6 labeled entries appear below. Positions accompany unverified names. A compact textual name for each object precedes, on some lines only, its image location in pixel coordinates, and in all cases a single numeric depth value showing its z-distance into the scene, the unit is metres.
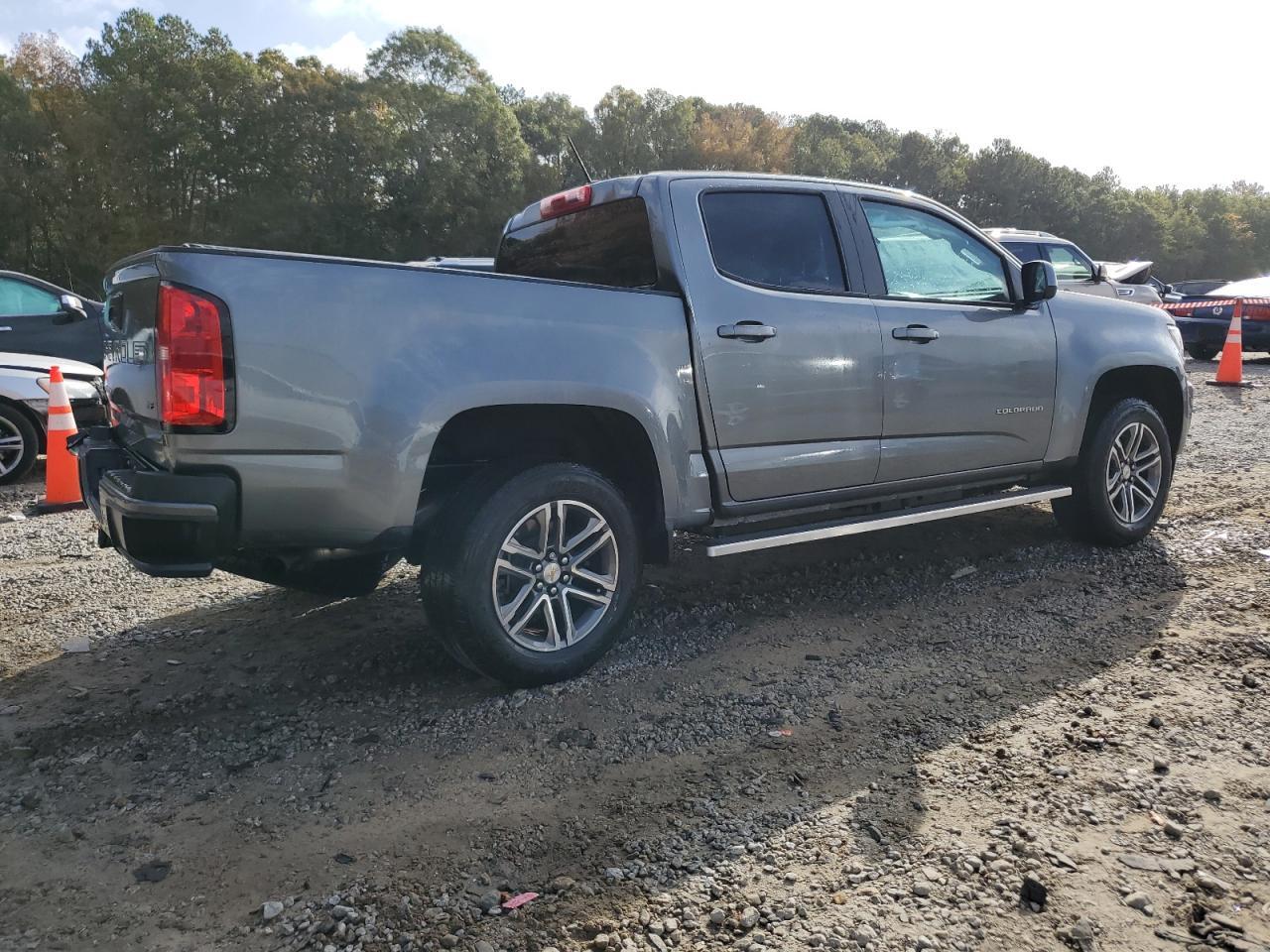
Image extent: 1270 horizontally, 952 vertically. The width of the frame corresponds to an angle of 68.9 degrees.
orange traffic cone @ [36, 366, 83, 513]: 6.49
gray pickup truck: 2.79
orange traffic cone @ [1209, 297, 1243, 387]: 12.42
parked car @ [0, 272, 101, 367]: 8.87
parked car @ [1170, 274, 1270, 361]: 14.35
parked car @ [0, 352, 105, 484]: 7.11
